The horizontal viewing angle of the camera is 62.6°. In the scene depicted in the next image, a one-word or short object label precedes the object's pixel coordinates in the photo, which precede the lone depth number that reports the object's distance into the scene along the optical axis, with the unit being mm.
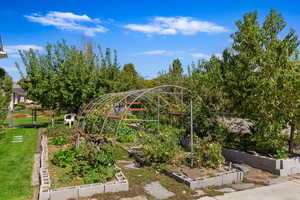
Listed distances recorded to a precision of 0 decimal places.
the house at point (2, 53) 13366
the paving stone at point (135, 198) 4504
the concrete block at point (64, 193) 4359
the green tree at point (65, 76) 12695
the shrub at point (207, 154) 5931
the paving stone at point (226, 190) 4969
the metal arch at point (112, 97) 8633
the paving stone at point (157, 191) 4629
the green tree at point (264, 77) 6230
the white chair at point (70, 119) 13091
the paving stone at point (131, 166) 6566
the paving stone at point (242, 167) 6199
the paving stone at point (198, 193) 4730
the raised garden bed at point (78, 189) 4363
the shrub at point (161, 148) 6297
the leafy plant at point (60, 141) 9141
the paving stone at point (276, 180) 5385
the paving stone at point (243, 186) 5078
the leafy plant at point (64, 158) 6179
